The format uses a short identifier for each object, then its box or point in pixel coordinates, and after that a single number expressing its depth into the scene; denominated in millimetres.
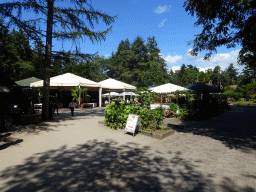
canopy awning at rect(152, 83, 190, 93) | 11568
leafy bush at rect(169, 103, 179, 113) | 11774
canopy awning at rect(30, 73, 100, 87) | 17172
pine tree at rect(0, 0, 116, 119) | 8820
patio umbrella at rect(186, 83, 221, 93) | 12184
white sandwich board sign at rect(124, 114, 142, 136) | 6301
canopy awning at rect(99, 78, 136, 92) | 21788
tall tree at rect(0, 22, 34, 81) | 6926
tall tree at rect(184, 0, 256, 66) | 5363
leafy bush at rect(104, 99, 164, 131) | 6906
